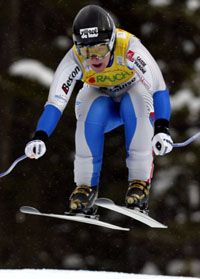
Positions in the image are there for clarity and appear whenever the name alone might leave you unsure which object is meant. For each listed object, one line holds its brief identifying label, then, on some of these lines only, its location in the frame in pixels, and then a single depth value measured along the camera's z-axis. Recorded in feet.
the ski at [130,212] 47.64
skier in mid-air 48.03
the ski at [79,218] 48.68
